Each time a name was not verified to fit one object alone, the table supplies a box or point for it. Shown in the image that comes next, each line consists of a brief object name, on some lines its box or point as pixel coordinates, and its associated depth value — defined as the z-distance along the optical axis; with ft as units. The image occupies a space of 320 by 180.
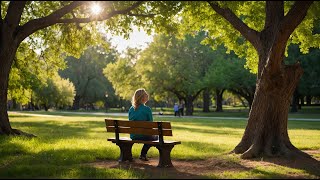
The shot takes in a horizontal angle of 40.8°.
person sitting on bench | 33.76
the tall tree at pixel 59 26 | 44.78
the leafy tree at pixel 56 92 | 231.30
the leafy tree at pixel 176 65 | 167.94
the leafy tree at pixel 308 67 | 153.17
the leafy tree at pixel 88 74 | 268.21
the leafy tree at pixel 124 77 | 185.57
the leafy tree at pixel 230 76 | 156.66
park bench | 31.60
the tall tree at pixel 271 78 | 34.40
